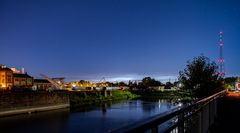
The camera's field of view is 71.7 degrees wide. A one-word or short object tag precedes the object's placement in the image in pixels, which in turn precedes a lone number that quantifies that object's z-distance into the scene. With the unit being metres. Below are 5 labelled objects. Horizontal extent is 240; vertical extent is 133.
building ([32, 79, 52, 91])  64.14
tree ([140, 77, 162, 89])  105.88
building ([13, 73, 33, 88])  53.60
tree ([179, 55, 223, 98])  16.92
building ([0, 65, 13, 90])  47.20
